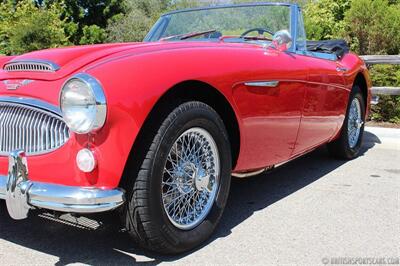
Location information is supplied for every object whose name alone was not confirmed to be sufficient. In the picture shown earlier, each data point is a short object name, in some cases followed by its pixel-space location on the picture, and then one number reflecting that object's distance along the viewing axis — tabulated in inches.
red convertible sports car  92.5
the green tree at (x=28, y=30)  705.0
